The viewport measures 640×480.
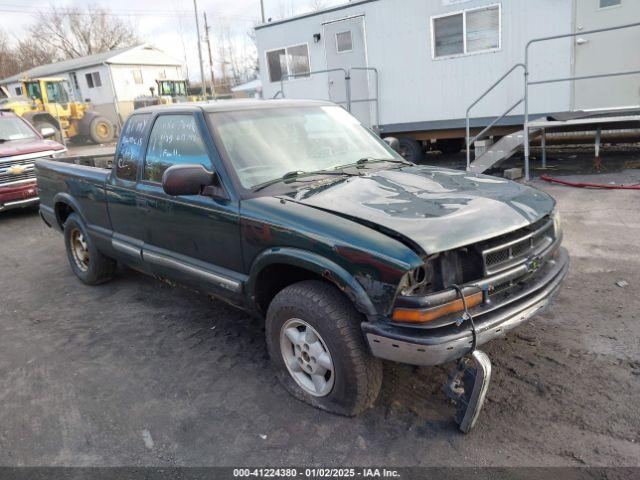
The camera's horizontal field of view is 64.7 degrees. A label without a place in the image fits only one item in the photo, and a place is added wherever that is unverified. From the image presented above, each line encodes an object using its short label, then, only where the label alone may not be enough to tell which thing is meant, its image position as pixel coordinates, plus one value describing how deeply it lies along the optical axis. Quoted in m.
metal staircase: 9.11
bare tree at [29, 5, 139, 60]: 59.25
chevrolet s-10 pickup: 2.54
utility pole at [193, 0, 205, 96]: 41.76
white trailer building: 8.88
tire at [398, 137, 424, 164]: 11.21
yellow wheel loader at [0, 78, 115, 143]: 22.69
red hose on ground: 7.49
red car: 8.87
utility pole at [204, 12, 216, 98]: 50.79
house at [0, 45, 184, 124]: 35.44
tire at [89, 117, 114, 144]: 24.67
